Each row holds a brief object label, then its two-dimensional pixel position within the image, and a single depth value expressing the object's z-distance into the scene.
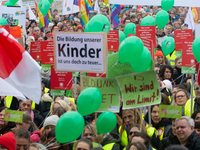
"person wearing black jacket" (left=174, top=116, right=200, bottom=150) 8.33
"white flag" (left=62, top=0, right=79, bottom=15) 25.33
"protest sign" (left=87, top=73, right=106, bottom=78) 10.84
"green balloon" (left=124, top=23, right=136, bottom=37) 17.34
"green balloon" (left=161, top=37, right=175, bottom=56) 17.14
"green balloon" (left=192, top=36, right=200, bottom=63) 9.53
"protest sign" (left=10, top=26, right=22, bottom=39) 16.91
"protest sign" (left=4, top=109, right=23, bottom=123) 9.47
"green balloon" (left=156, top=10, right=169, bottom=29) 18.52
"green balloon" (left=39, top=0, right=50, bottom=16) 22.77
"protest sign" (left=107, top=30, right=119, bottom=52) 13.80
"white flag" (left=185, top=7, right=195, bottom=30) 18.97
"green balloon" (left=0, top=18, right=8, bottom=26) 17.03
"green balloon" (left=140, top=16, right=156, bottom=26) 16.91
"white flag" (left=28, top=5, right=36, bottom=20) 26.47
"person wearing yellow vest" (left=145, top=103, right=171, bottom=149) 9.47
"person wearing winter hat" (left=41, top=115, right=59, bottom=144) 9.52
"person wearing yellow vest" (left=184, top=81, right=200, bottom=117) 11.00
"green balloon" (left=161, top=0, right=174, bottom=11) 18.86
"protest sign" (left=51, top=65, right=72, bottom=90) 12.29
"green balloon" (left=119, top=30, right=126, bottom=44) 14.13
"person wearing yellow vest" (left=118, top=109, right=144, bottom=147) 9.68
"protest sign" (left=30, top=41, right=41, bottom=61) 14.50
